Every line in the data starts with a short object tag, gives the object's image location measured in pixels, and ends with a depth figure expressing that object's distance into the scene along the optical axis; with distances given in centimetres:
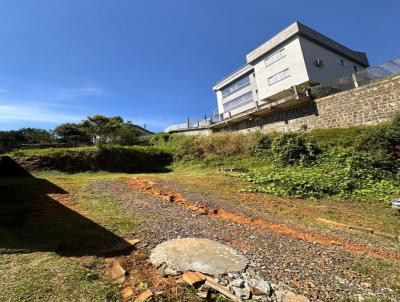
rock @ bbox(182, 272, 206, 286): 398
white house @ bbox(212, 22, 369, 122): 2716
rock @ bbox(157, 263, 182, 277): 428
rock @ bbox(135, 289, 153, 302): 358
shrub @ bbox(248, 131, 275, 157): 1749
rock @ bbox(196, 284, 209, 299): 372
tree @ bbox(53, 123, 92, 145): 3341
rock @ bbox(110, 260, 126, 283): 410
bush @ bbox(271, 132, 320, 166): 1475
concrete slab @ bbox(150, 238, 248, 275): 442
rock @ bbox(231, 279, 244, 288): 394
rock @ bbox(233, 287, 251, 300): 369
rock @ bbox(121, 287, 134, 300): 364
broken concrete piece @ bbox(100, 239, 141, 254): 506
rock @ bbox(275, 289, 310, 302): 362
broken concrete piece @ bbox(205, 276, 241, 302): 365
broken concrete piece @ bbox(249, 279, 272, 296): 376
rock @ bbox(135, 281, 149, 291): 387
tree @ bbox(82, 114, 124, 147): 2783
